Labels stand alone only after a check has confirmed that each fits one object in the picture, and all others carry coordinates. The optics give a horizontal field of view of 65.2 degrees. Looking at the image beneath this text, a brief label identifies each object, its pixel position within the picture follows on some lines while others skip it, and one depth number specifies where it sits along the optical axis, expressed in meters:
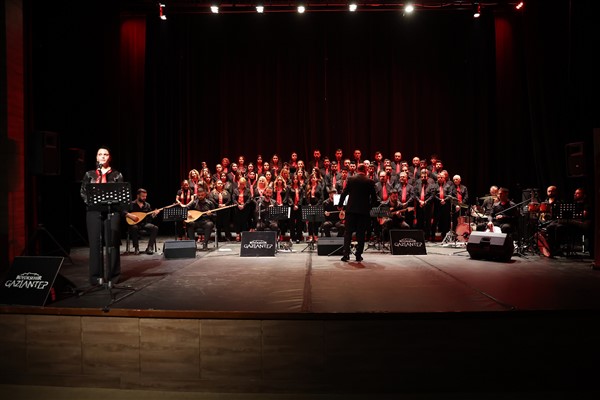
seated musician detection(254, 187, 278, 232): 11.22
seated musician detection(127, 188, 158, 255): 10.06
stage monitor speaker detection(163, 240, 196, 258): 9.38
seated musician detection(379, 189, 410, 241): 10.86
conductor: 8.43
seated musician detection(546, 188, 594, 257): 9.16
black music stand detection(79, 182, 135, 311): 5.78
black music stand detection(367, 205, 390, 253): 9.98
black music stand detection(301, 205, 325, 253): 10.07
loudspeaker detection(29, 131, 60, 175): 7.68
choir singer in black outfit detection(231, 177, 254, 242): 12.45
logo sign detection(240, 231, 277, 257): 9.50
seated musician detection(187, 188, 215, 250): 11.08
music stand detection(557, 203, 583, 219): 9.31
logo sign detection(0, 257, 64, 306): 5.07
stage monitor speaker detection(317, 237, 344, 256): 9.50
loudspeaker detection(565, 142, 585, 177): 8.80
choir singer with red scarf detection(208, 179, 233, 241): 12.32
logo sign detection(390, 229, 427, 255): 9.61
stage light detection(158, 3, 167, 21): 13.48
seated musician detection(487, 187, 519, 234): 9.70
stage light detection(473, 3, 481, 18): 13.64
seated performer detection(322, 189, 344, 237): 11.46
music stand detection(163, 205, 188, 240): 10.52
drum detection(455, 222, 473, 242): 10.67
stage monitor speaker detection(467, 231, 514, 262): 8.52
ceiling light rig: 13.46
